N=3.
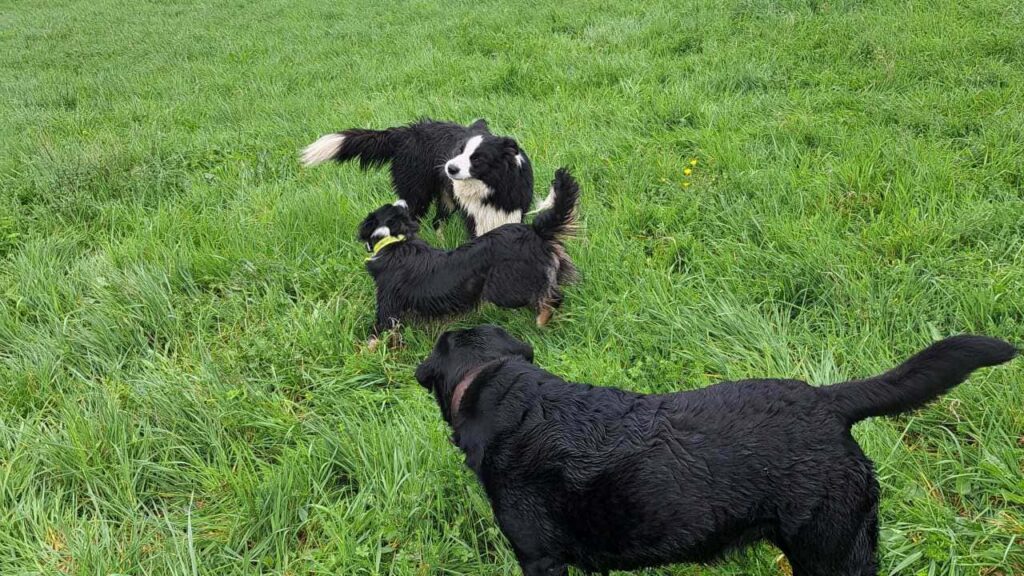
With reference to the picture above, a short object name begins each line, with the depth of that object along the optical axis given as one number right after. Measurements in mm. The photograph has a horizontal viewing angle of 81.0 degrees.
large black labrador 1461
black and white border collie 3629
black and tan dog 2967
